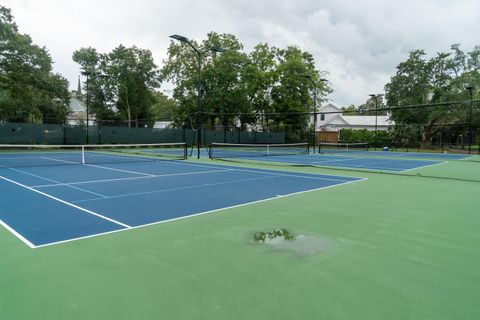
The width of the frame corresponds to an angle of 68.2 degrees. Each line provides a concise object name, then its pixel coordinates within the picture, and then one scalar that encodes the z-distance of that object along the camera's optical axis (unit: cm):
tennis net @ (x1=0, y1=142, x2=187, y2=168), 1555
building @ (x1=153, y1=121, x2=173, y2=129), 5948
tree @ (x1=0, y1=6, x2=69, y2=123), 2458
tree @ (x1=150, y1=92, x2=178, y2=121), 6125
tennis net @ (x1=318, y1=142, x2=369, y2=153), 3336
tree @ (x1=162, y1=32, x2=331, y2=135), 3697
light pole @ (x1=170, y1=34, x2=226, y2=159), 1713
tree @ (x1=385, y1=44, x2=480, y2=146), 3506
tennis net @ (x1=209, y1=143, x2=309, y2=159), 3169
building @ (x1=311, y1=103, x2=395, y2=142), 5496
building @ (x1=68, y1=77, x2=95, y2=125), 7719
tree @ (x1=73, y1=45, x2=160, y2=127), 4600
